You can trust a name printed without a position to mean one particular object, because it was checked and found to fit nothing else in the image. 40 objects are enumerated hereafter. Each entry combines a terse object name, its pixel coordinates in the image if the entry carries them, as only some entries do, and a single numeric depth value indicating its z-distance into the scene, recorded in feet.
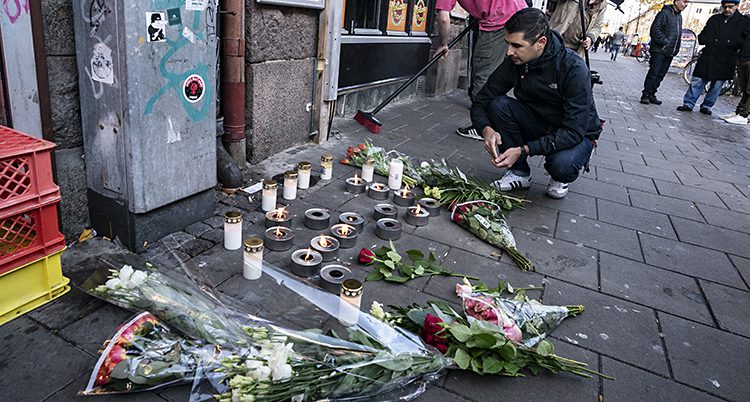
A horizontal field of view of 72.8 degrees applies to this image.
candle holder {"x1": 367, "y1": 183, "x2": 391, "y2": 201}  13.07
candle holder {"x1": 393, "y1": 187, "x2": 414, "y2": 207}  12.86
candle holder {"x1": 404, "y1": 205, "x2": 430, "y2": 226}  11.75
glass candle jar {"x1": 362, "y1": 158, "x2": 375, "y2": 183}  13.85
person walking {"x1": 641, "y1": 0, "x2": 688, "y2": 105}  32.45
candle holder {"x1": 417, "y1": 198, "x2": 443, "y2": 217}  12.35
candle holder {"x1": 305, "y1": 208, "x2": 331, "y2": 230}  10.86
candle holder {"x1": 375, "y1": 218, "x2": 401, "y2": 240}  10.82
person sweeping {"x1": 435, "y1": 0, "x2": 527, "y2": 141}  19.04
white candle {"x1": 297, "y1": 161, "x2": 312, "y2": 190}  12.91
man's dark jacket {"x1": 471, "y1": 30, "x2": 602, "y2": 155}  12.27
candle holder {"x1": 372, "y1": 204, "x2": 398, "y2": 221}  11.59
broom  19.54
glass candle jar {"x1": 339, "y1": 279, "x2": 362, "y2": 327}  7.09
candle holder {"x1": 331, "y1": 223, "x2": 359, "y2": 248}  10.23
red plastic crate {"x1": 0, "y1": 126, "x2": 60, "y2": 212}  6.65
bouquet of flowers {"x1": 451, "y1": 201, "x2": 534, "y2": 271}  10.41
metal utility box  8.29
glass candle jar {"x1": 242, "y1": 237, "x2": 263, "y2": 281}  8.39
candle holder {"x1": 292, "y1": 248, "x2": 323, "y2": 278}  8.93
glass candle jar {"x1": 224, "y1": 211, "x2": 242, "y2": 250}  9.44
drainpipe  12.04
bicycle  41.96
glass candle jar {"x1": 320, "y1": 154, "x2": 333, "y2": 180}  13.76
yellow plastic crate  7.04
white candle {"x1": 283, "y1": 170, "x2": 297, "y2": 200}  12.21
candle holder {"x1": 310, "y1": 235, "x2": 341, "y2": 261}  9.64
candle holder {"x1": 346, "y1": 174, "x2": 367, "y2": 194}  13.29
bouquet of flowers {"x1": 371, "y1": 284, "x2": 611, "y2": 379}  6.73
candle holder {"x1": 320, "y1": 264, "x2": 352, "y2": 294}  8.53
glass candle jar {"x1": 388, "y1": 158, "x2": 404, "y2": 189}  13.53
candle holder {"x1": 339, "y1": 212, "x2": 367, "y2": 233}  10.96
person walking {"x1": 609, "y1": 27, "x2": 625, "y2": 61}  100.07
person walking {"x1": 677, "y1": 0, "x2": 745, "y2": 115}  30.25
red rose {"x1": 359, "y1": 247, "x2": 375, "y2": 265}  9.53
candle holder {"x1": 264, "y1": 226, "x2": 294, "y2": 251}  9.86
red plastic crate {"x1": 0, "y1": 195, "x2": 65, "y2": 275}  6.84
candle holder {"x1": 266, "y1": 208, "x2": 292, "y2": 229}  10.66
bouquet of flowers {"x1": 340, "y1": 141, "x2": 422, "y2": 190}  14.50
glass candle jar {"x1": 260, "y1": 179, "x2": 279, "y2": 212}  11.32
